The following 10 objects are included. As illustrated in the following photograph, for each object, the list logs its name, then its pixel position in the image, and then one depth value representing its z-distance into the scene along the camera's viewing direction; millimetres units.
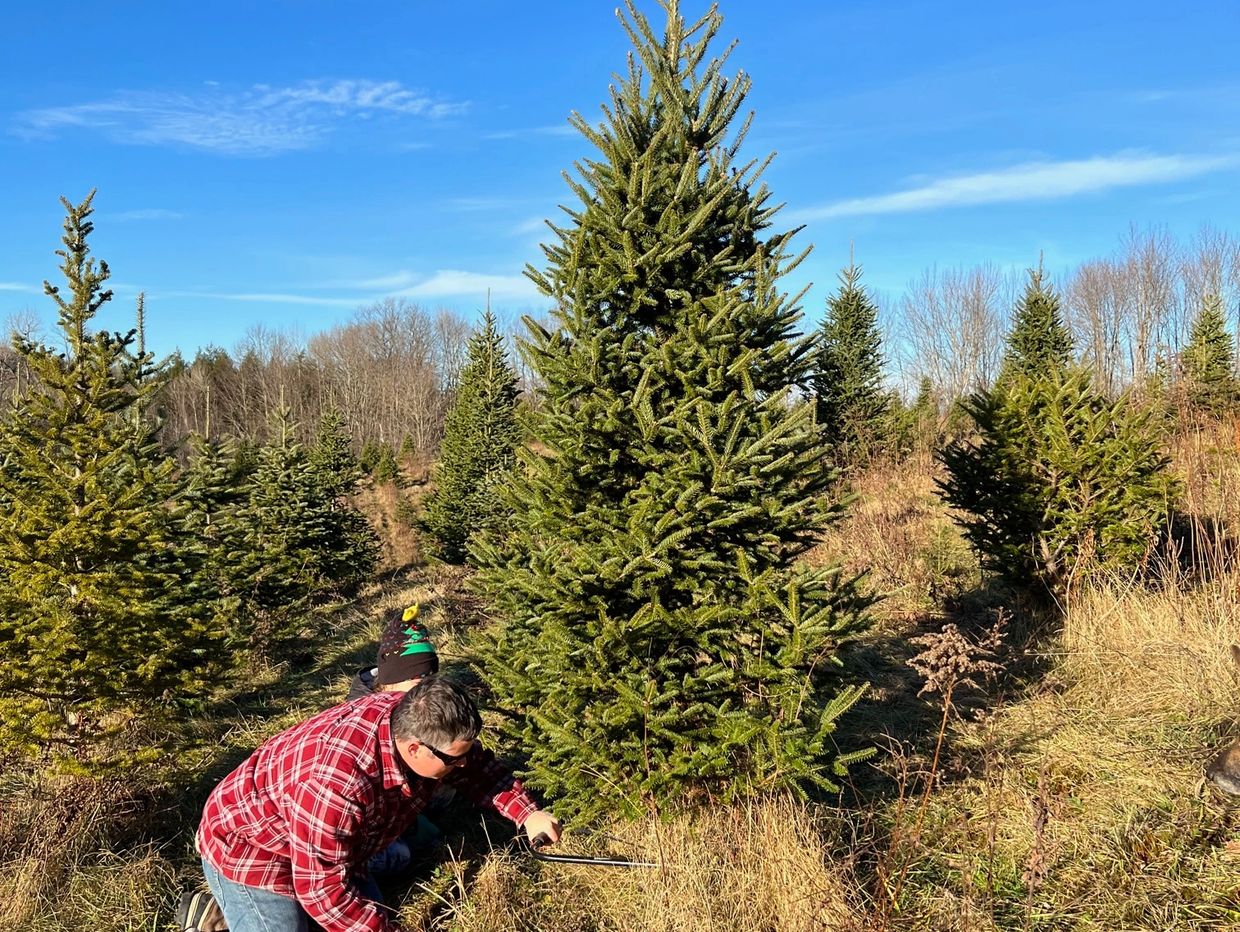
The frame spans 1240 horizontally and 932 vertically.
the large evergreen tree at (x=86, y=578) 5406
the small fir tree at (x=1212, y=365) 8711
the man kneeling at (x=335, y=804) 2398
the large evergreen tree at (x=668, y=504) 3475
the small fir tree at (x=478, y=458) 14648
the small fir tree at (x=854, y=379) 15398
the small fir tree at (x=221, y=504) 10365
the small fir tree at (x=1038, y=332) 18578
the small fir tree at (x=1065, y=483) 7012
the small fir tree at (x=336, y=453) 18011
